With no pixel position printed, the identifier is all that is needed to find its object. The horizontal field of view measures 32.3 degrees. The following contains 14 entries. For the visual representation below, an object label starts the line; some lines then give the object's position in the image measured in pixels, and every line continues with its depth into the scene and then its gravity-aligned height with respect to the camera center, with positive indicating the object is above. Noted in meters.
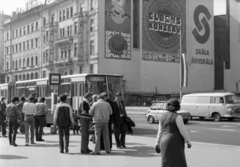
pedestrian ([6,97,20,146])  14.59 -0.93
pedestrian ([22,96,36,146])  14.87 -0.87
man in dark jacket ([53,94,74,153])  12.20 -0.84
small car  27.30 -1.47
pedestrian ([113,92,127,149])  13.21 -0.97
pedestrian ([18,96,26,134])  17.59 -0.98
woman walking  6.89 -0.79
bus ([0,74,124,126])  24.28 +0.28
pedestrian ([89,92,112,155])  12.06 -0.80
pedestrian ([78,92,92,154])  12.30 -0.89
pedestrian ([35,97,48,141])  16.34 -1.00
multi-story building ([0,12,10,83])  90.94 +10.82
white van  30.61 -1.14
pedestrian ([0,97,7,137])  18.52 -1.18
